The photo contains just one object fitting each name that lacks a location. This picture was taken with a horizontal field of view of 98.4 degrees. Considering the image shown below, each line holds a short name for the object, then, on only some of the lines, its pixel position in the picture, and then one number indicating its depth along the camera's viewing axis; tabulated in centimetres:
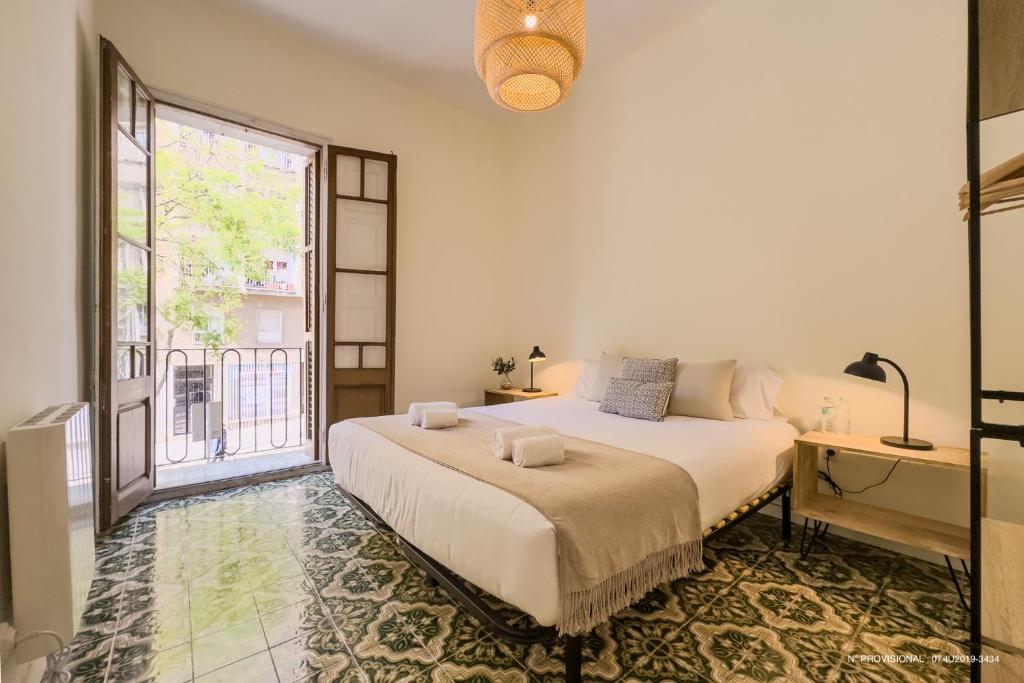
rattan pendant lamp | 206
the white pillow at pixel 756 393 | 288
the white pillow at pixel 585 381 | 383
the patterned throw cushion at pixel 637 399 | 287
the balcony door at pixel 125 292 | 261
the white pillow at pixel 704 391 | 285
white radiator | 132
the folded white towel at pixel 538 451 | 180
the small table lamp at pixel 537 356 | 435
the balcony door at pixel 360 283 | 393
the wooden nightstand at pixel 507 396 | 431
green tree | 667
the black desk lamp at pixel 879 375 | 220
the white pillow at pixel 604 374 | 353
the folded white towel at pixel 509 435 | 191
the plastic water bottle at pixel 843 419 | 265
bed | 136
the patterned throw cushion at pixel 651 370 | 305
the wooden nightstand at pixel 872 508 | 202
